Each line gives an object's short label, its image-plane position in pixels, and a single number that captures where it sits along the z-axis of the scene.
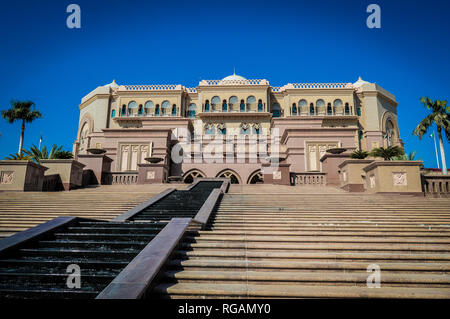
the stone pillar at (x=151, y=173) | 21.27
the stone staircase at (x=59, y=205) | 9.08
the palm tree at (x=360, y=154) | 18.64
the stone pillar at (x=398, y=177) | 13.97
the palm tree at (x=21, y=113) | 32.38
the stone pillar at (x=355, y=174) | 16.17
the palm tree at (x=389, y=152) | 16.94
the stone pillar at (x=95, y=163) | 20.89
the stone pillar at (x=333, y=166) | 19.39
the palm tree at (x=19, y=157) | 16.45
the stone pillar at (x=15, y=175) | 14.38
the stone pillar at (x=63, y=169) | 16.91
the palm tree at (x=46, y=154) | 18.49
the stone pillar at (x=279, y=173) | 20.77
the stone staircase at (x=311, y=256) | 4.46
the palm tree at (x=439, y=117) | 26.23
